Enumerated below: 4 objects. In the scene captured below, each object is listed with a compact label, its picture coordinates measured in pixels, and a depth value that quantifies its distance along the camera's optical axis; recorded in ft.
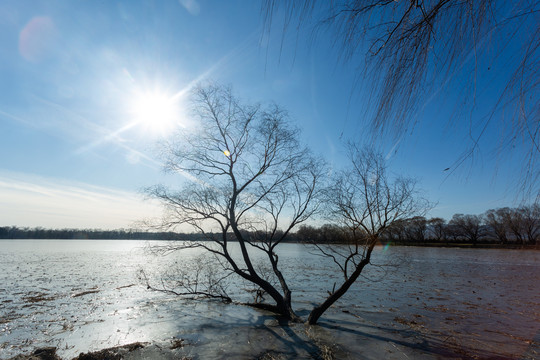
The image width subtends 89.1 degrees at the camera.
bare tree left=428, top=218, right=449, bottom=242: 337.52
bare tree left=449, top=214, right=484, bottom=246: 304.09
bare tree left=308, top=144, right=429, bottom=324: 32.96
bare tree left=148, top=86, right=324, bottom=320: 40.50
